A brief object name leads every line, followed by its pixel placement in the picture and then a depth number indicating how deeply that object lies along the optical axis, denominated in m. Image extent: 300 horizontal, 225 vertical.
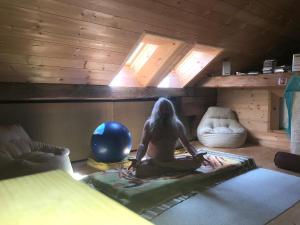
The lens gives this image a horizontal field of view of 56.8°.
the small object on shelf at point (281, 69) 4.26
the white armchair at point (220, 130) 4.86
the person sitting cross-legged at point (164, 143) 3.17
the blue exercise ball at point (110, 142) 3.55
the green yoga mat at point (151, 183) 2.51
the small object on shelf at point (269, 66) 4.44
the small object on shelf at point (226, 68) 4.84
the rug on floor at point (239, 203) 2.23
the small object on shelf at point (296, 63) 4.01
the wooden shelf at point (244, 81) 4.31
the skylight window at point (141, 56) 4.19
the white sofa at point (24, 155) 2.64
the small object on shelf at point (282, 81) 4.17
